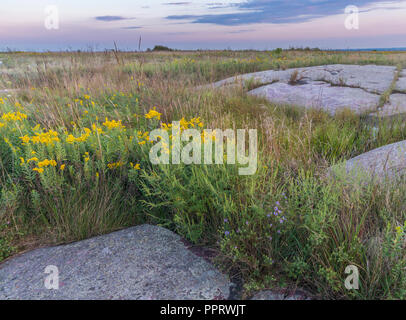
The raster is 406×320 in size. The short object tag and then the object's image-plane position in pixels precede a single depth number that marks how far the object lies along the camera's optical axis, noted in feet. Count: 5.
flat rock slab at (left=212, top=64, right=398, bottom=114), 19.84
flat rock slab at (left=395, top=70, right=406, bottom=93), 22.07
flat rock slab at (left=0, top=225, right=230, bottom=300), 6.53
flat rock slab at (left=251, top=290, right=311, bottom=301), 6.15
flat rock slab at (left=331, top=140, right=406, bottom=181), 8.23
